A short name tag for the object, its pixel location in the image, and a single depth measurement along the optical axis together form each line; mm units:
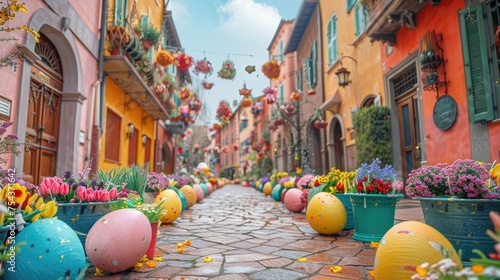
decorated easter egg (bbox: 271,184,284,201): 10180
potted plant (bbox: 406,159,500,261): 2654
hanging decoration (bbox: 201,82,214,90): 13766
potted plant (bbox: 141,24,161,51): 10375
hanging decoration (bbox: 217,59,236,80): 11875
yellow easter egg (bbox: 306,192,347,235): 4418
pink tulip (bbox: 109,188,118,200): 3243
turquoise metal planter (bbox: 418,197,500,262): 2641
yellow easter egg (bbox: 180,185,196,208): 7935
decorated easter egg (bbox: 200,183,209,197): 12406
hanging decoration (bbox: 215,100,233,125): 16766
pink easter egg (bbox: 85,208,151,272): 2666
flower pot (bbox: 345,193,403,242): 3928
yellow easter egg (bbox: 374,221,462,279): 2066
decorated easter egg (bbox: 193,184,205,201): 10193
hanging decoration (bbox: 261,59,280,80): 12016
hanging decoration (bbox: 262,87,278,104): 14883
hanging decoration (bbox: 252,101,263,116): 21297
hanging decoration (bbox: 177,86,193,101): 14666
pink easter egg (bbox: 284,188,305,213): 7000
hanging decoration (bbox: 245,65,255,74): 11994
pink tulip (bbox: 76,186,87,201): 2924
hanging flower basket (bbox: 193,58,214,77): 11984
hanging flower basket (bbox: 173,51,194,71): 11398
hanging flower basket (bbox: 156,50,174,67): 10602
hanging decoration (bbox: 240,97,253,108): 14812
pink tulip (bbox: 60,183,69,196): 2875
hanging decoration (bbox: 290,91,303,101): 14156
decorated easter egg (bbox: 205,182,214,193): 14151
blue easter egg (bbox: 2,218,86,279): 1989
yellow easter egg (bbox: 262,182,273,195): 12596
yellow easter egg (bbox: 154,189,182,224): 5398
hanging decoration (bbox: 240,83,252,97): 13961
